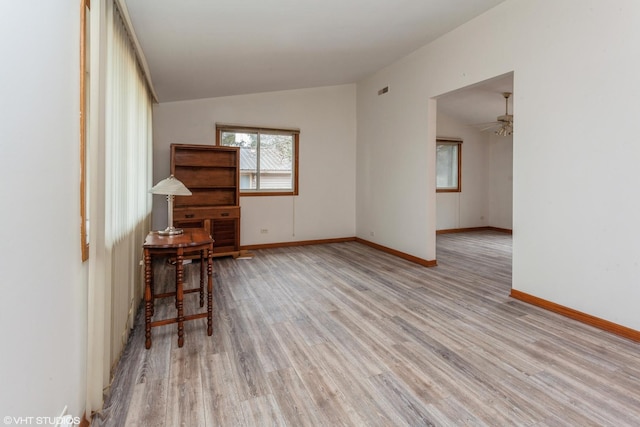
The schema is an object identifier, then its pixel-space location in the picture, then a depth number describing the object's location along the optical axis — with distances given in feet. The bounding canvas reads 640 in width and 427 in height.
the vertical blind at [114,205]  5.28
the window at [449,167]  25.62
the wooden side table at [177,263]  7.50
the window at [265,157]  18.54
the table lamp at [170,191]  8.54
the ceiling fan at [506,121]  18.22
